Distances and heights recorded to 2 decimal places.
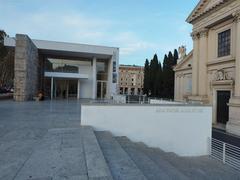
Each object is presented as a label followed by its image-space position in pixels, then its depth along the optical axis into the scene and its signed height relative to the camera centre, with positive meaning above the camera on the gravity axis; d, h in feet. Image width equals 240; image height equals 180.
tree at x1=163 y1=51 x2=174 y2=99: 120.98 +8.39
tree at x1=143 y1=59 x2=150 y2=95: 135.67 +7.55
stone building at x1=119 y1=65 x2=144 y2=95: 265.34 +16.27
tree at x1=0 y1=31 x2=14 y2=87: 101.65 +11.02
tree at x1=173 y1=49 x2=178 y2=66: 125.29 +22.18
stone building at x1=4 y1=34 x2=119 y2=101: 88.84 +10.02
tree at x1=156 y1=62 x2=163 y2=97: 124.77 +5.59
